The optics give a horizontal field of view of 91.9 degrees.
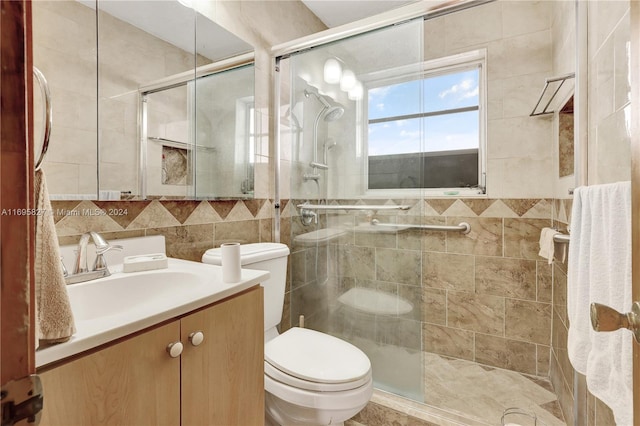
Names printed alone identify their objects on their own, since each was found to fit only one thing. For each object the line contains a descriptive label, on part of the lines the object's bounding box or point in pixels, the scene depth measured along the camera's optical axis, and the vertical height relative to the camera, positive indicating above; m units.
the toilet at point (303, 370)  1.13 -0.62
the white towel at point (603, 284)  0.62 -0.17
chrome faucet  0.91 -0.15
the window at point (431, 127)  1.53 +0.49
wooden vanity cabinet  0.57 -0.36
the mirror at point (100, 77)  0.93 +0.45
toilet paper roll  0.92 -0.15
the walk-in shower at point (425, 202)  1.55 +0.05
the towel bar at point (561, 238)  1.21 -0.11
